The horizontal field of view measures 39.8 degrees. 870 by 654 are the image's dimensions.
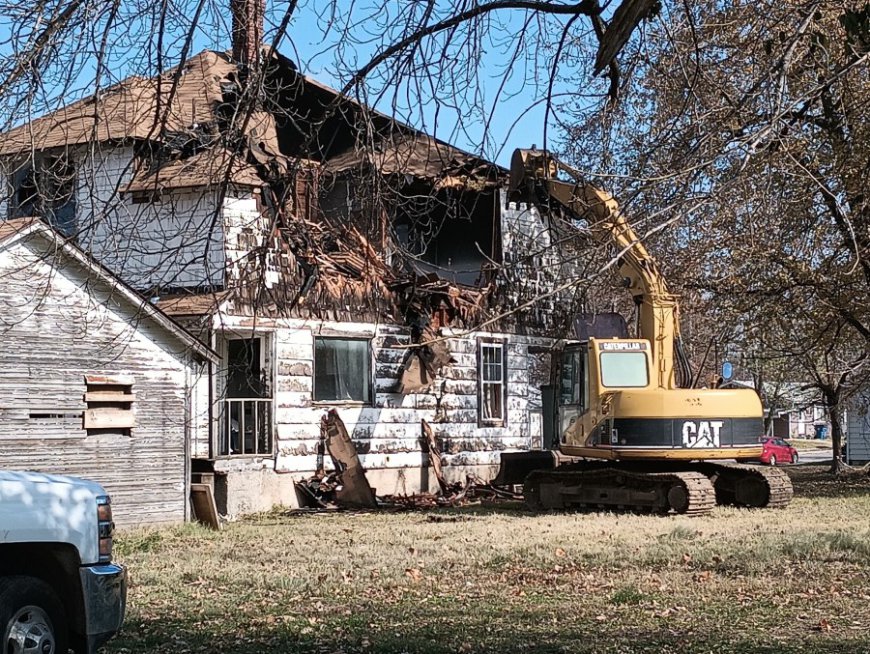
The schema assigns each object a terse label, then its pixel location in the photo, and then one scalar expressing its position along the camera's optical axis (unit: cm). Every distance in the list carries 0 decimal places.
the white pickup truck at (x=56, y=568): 738
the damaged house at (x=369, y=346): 2077
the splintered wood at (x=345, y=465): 2228
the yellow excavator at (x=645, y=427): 1991
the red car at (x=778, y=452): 4706
